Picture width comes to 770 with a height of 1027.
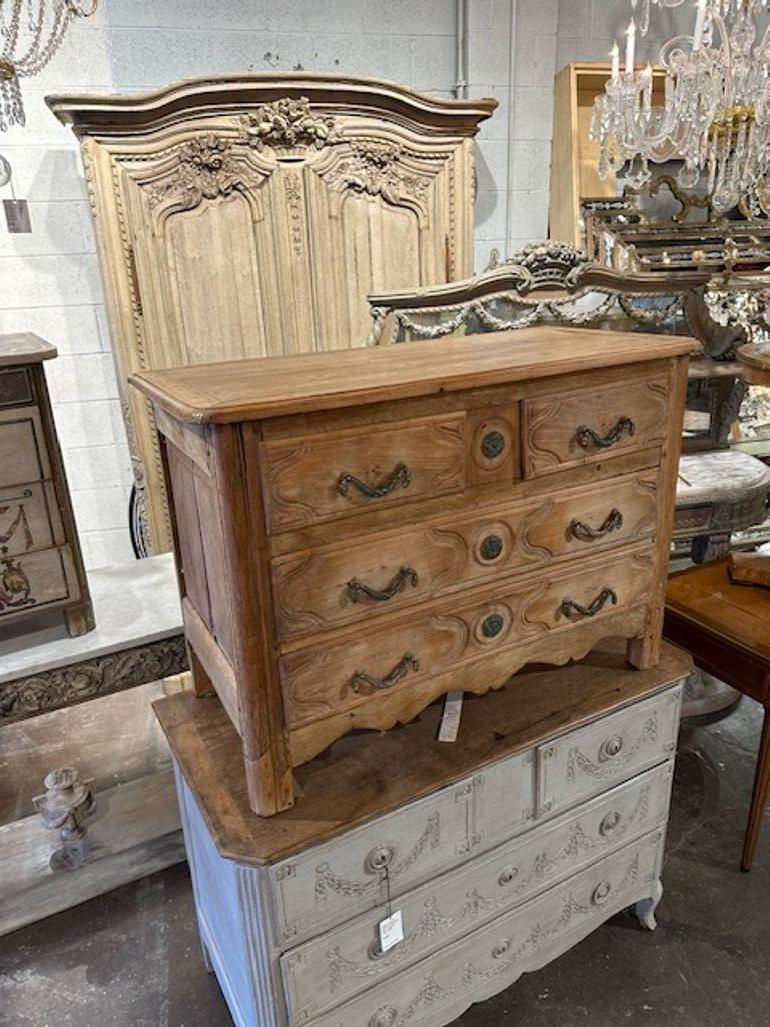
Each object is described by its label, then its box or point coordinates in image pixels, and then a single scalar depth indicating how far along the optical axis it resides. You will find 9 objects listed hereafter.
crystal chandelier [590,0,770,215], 2.95
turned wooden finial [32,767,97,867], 1.74
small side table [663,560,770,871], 1.71
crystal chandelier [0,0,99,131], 1.90
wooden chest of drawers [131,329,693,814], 0.99
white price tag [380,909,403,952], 1.23
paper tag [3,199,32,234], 2.88
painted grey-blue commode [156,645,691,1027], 1.15
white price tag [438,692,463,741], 1.32
